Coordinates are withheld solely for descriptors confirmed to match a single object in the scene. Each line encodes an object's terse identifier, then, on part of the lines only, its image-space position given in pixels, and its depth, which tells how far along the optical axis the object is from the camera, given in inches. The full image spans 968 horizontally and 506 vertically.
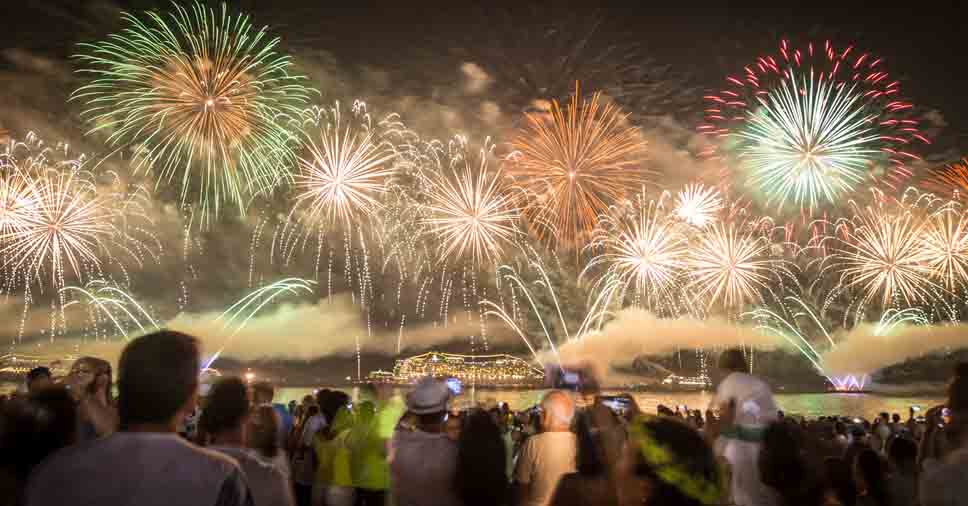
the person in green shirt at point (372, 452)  293.9
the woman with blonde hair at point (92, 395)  221.5
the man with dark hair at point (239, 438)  164.4
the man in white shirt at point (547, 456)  211.3
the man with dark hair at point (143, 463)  99.5
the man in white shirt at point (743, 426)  235.3
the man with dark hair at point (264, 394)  316.2
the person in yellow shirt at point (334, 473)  301.1
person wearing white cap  185.2
